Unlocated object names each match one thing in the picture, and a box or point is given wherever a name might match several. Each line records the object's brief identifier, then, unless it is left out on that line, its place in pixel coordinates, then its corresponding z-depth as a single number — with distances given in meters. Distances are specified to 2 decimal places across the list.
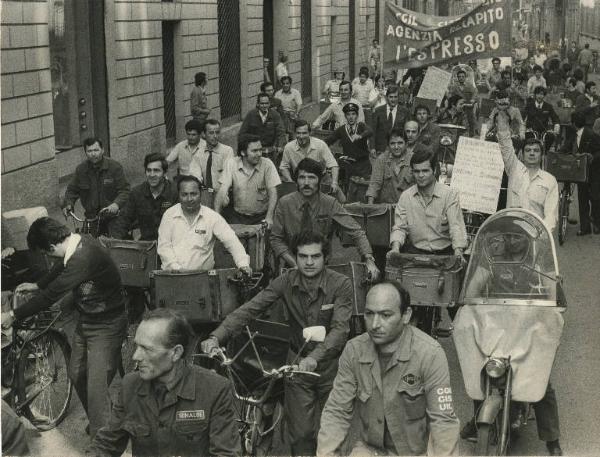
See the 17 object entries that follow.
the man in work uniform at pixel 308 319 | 6.07
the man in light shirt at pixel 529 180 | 9.52
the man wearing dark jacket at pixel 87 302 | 6.40
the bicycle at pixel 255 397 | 5.68
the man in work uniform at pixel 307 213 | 8.46
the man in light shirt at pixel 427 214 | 8.56
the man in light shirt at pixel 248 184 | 9.95
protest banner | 13.89
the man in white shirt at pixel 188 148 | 12.14
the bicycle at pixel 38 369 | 7.21
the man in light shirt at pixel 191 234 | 7.79
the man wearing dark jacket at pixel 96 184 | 10.20
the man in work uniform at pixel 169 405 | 4.39
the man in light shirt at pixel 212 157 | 11.73
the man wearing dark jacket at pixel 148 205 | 9.29
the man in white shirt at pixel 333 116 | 15.84
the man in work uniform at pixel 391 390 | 4.84
